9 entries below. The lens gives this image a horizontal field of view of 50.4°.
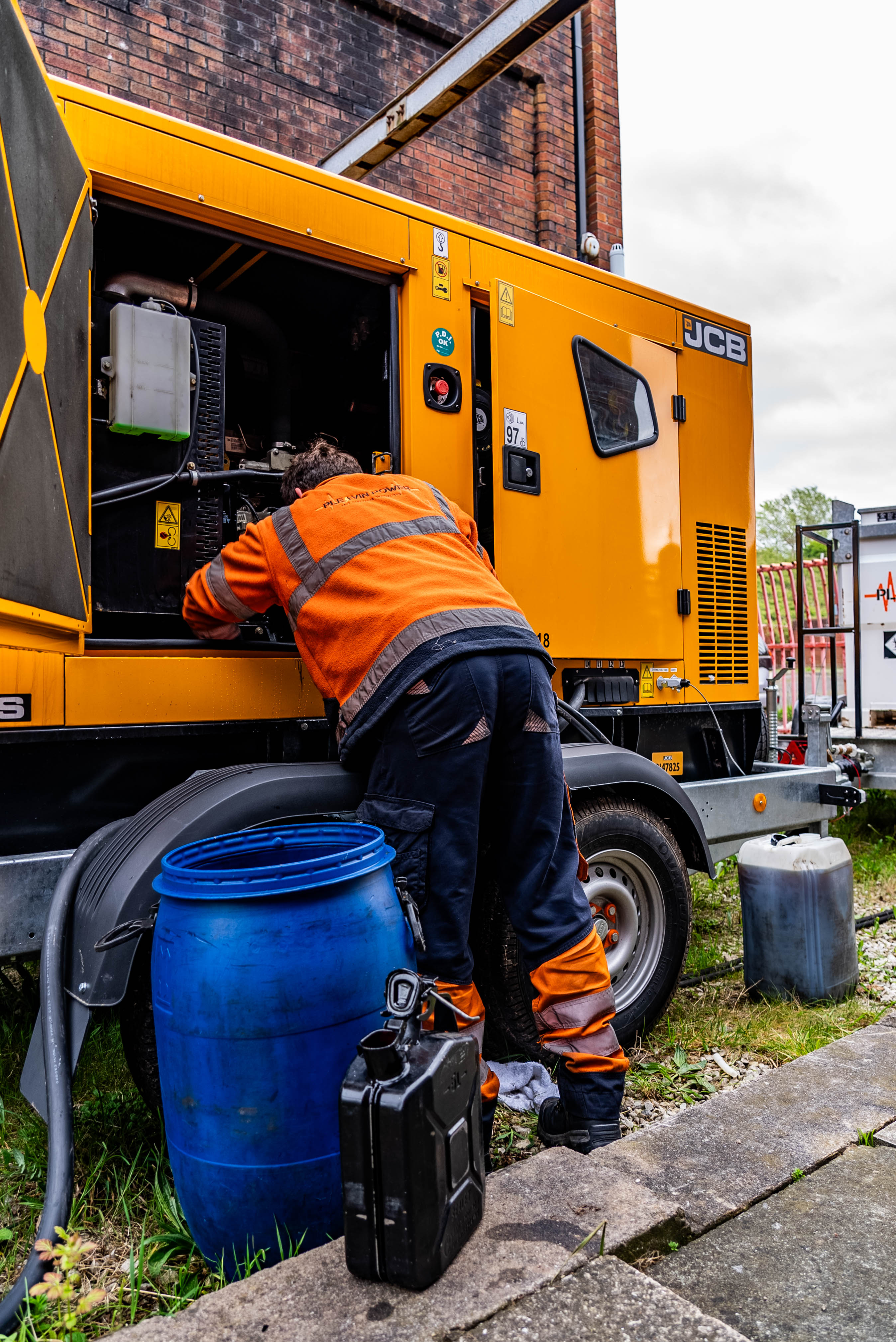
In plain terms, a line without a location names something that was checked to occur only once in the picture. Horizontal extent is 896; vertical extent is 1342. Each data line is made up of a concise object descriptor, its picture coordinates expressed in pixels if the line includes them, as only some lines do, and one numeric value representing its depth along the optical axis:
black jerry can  1.45
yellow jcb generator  2.10
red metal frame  9.71
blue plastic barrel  1.76
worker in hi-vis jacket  2.28
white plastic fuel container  3.44
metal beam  3.66
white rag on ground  2.72
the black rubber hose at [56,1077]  1.68
